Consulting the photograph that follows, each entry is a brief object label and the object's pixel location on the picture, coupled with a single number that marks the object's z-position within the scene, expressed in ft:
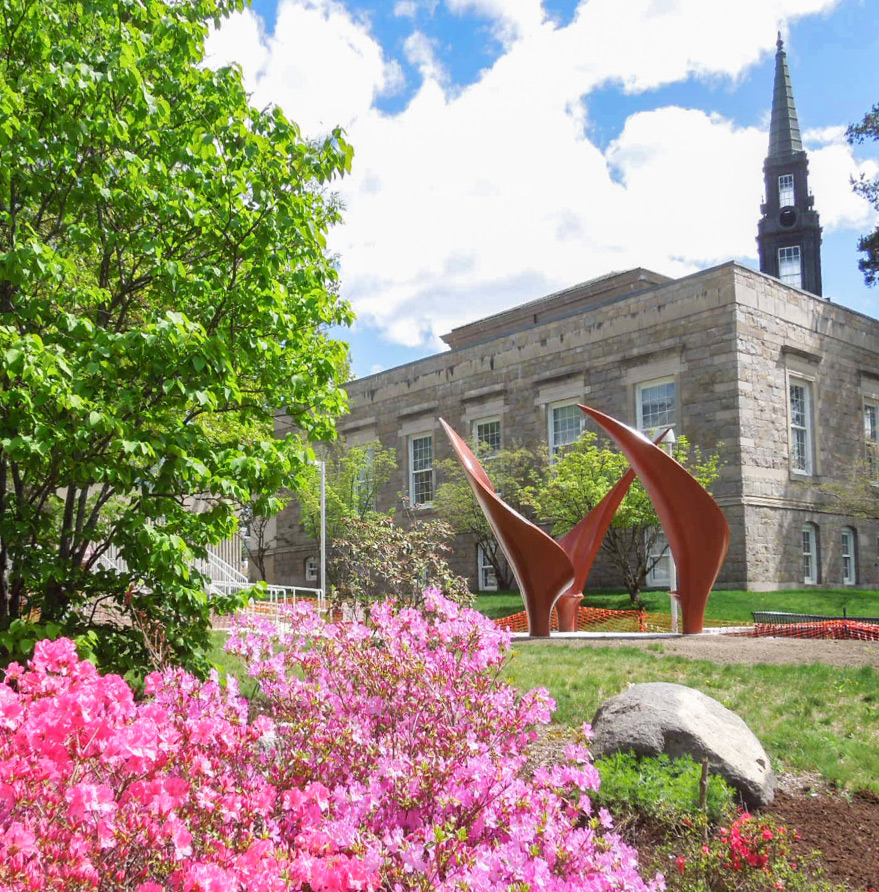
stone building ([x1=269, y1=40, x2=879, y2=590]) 69.31
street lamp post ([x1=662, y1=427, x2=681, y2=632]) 49.07
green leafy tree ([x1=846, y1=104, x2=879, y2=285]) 100.73
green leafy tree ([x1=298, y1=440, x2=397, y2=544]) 96.12
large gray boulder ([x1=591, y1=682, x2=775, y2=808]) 17.17
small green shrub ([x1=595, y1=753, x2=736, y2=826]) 15.40
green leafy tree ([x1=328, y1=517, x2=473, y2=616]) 35.35
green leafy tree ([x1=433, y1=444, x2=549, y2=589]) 82.89
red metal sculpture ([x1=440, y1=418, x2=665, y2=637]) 42.91
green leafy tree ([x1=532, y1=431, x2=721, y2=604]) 65.16
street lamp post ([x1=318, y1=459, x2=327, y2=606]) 56.39
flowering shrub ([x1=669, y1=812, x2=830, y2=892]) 12.33
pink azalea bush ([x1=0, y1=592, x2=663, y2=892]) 7.37
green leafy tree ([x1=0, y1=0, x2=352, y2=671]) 16.94
